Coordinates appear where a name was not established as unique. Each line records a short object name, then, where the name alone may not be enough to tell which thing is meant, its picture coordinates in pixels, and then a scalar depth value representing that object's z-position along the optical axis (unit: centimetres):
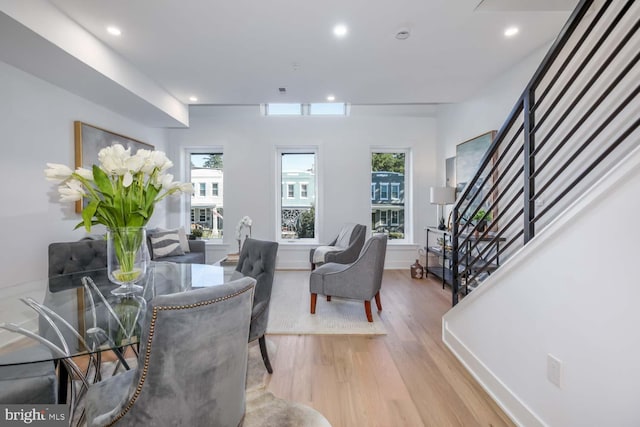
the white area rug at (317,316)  278
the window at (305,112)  520
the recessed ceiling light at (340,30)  236
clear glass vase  160
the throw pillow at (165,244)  400
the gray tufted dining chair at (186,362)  93
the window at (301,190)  541
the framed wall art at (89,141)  309
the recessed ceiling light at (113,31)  238
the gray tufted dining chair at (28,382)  117
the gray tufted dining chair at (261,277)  197
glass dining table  123
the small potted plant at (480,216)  324
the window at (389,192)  540
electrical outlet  136
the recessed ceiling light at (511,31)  243
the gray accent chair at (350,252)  410
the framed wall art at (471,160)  347
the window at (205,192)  537
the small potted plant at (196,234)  502
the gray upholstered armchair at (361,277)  294
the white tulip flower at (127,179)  144
